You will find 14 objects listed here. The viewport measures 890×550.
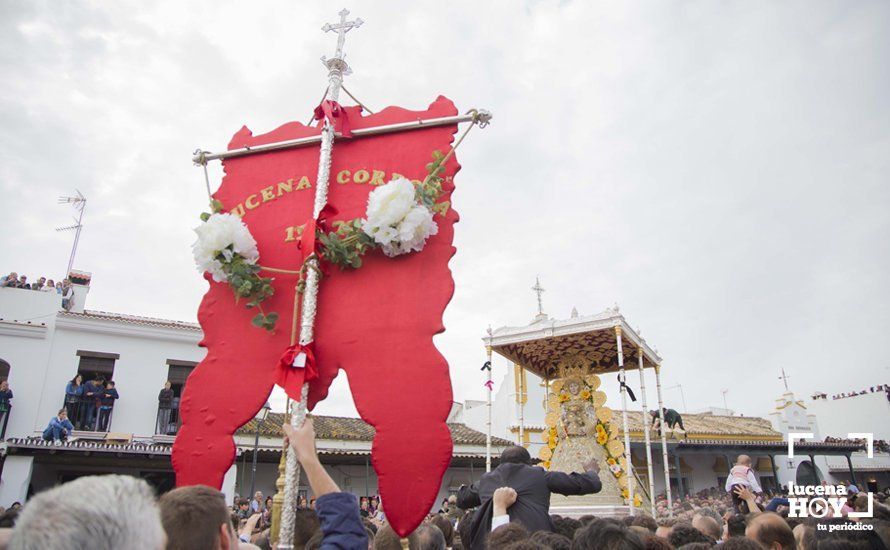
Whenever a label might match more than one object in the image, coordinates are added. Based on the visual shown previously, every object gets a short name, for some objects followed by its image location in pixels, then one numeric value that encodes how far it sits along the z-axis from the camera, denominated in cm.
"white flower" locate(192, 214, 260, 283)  310
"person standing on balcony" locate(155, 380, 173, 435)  1420
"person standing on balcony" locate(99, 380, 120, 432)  1363
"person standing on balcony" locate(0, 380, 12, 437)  1265
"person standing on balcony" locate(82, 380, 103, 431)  1354
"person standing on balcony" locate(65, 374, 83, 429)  1337
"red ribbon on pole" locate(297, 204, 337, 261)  303
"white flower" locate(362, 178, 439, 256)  298
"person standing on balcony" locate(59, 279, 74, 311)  1596
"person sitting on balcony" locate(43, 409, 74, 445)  1216
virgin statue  998
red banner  285
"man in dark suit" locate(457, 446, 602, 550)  355
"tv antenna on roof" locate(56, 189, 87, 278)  1656
